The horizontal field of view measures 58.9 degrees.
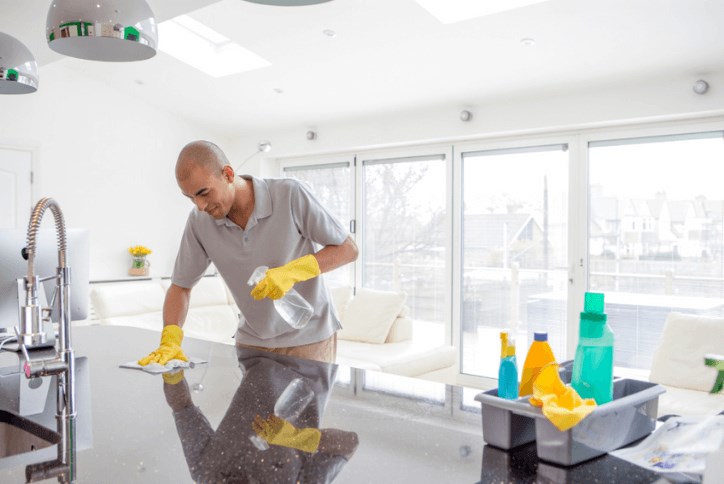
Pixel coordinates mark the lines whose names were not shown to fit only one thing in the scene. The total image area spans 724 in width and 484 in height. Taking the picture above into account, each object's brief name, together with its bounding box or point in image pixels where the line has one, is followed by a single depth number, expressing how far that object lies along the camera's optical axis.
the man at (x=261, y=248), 2.06
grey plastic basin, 0.94
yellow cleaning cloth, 0.91
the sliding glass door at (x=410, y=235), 5.69
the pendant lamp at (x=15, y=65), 2.25
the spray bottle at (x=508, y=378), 1.05
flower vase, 6.24
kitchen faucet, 1.19
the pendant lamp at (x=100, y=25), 1.62
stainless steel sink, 1.14
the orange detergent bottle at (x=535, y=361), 1.06
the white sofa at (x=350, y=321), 4.59
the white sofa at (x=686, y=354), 3.67
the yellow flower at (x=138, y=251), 6.23
